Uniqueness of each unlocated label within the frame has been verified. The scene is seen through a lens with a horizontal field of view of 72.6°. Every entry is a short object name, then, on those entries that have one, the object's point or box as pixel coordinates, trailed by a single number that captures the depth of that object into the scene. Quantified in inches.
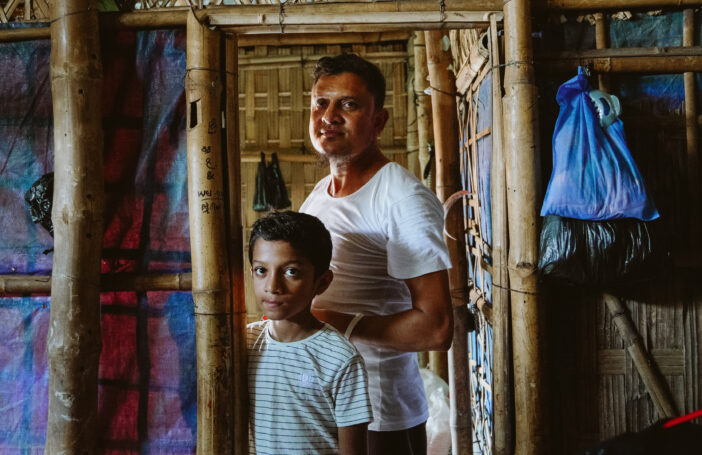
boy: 61.3
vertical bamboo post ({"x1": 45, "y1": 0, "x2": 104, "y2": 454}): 73.4
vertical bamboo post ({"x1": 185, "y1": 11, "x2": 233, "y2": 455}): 72.9
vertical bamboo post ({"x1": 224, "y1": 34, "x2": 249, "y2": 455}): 72.5
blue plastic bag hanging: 76.0
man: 68.6
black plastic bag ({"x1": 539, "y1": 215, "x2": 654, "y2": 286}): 77.3
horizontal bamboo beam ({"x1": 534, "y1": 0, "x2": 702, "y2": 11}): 81.9
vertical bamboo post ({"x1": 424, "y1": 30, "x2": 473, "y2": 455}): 139.3
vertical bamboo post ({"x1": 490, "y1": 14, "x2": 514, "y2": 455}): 83.7
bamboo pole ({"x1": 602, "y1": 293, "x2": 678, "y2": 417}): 85.0
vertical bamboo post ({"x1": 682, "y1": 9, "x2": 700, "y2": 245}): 84.0
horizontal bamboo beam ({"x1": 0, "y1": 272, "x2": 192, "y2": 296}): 79.1
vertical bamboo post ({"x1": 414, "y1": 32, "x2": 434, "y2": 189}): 203.3
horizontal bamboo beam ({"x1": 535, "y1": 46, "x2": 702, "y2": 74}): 83.1
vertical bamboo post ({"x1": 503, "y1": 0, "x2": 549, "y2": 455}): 79.2
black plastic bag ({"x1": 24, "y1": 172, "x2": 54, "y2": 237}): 79.4
